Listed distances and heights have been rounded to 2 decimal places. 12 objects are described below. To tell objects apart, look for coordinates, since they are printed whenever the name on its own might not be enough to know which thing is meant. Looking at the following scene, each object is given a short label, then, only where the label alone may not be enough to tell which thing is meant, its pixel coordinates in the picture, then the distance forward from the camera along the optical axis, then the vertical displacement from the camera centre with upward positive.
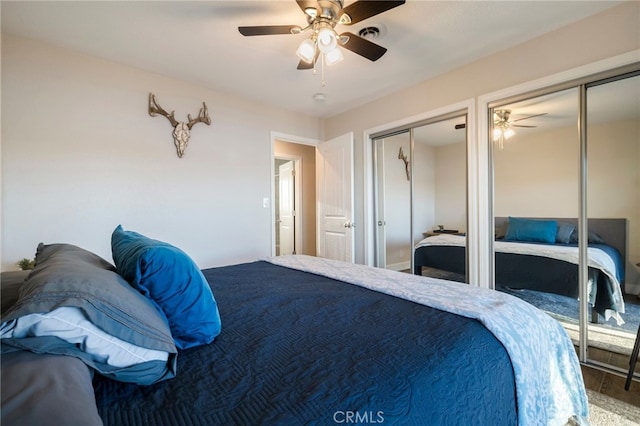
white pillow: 0.58 -0.27
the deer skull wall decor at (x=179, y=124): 2.89 +0.94
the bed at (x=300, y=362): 0.60 -0.44
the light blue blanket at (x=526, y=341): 1.04 -0.54
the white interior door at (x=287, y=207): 5.41 +0.05
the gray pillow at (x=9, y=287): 0.87 -0.26
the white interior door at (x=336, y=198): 3.77 +0.15
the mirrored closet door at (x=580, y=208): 2.05 -0.02
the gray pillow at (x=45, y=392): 0.43 -0.30
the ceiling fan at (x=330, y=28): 1.63 +1.15
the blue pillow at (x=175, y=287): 0.87 -0.24
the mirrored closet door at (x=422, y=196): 2.99 +0.14
